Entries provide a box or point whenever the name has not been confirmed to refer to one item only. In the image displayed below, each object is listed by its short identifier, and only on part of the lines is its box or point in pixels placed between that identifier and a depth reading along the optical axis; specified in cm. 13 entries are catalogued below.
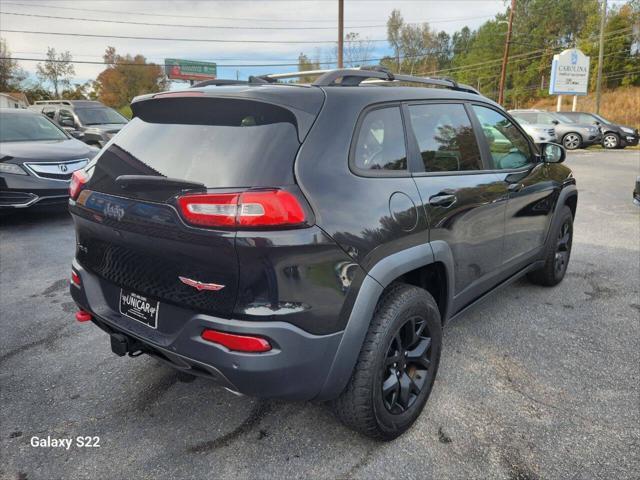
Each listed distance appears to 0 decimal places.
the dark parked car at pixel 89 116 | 1290
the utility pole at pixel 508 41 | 3015
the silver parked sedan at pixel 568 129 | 1991
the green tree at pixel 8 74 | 5566
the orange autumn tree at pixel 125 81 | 6138
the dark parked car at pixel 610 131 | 2030
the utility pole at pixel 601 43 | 3038
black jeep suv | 188
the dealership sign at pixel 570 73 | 3059
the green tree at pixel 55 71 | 5862
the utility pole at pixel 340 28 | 2342
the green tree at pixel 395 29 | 6638
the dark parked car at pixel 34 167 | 644
